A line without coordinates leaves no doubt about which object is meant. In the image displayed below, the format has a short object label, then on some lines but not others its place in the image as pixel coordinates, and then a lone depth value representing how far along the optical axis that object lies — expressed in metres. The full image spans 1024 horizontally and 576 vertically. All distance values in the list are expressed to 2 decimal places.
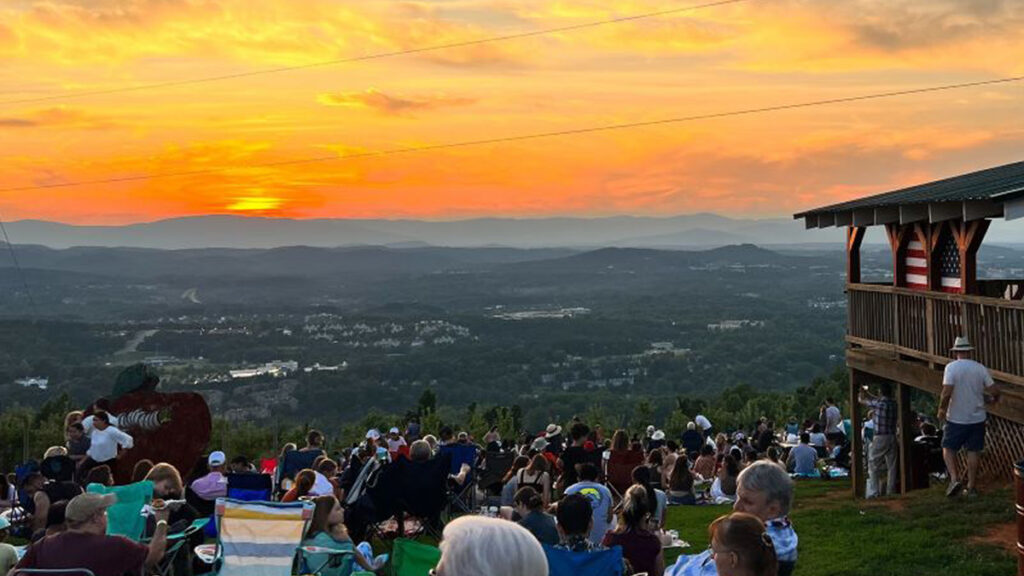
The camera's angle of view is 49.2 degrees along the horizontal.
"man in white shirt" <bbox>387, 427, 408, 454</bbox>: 16.56
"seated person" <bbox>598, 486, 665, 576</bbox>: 7.55
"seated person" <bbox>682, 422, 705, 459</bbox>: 21.47
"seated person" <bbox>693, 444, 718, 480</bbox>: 18.51
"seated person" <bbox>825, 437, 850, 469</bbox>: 19.30
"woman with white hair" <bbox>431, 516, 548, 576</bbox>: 3.17
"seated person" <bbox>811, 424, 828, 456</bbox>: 21.09
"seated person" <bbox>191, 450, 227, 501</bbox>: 10.61
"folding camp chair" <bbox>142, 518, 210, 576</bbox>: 8.42
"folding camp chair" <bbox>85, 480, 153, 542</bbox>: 8.65
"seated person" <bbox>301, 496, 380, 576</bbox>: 8.21
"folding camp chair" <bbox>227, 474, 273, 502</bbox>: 10.22
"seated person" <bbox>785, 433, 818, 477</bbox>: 18.33
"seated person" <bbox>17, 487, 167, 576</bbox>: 6.26
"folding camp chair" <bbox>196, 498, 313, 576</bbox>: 8.27
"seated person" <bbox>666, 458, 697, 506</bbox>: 15.05
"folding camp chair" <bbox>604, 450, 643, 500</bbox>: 13.17
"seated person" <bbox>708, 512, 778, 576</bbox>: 4.11
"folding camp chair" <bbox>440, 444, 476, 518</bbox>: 12.20
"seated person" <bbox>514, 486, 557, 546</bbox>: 8.80
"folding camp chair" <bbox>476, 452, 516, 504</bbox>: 13.88
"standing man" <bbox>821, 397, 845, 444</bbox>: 21.56
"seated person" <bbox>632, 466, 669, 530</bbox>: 9.98
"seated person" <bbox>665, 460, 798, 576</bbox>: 5.14
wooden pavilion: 11.52
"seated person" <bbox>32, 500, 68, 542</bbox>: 7.23
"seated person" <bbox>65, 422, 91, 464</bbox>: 13.27
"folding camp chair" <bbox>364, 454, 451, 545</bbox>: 11.08
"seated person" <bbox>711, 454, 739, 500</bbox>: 15.36
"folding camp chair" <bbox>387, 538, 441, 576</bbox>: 7.12
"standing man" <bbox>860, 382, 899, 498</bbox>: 15.15
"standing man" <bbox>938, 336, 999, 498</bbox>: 10.94
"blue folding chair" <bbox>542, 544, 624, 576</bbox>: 6.82
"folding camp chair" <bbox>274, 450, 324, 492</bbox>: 13.15
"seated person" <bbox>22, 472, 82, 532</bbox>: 8.89
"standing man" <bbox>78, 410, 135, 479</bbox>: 12.88
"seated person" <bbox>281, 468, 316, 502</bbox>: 10.17
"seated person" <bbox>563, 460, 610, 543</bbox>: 9.84
